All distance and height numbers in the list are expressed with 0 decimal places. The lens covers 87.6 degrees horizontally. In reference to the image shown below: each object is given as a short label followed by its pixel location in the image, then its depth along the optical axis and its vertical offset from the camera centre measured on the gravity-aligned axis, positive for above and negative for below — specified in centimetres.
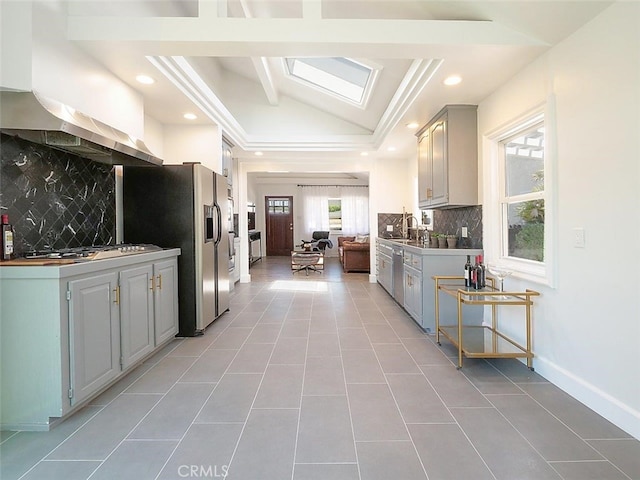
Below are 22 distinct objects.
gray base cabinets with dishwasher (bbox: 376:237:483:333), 341 -47
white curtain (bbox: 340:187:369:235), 1150 +100
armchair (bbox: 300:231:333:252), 1075 -15
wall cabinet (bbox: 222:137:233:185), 495 +119
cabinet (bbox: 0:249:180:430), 179 -57
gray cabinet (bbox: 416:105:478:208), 352 +83
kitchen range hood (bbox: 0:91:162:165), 195 +70
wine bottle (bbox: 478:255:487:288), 287 -35
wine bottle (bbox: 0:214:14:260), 198 +0
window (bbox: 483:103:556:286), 239 +32
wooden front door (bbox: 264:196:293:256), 1172 +53
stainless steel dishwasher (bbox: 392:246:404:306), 430 -53
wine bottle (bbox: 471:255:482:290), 286 -38
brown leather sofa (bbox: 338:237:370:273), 768 -54
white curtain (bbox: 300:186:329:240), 1153 +95
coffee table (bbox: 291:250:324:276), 786 -56
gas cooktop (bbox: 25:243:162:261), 212 -10
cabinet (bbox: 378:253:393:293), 502 -61
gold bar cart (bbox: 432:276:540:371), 250 -88
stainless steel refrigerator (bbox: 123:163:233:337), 329 +19
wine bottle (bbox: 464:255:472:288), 291 -37
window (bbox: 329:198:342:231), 1156 +74
